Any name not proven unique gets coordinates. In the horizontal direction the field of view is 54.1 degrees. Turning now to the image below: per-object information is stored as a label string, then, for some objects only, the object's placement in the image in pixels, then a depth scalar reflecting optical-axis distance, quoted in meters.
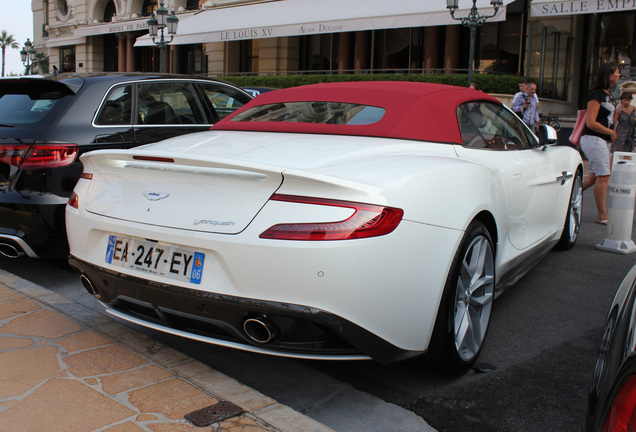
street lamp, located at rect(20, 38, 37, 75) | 39.74
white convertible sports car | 2.40
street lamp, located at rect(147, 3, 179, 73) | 22.47
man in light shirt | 12.83
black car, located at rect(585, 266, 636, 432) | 1.49
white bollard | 5.94
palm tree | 94.61
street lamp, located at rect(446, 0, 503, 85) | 16.00
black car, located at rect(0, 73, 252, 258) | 4.23
